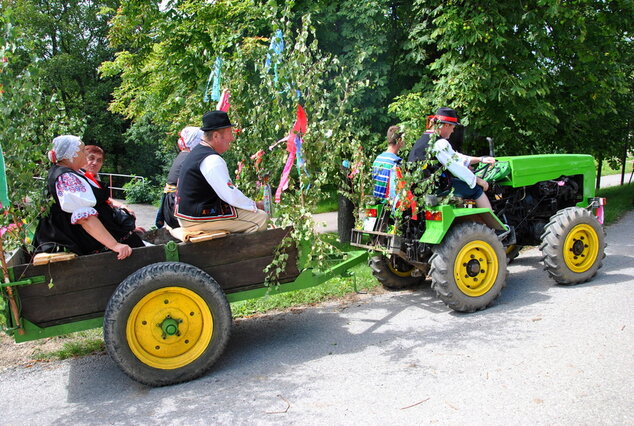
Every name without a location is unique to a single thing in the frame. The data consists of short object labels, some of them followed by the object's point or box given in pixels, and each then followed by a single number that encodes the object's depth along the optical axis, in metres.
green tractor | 5.07
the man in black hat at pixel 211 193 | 4.09
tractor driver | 5.19
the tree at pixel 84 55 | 27.38
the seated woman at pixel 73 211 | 3.76
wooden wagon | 3.65
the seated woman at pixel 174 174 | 5.57
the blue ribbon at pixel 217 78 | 5.22
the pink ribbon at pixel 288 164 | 4.64
